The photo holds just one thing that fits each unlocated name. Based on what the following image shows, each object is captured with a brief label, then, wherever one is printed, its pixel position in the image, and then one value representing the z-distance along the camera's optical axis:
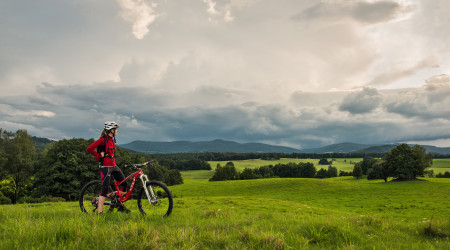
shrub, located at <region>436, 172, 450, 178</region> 122.03
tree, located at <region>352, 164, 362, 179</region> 112.88
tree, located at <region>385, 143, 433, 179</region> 78.06
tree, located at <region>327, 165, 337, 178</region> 140.38
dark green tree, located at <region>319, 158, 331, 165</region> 187.90
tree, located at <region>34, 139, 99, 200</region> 40.91
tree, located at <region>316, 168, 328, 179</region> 139.75
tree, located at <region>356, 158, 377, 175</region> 125.28
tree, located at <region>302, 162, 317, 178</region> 139.88
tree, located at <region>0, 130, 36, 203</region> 58.78
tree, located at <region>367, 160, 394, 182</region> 83.91
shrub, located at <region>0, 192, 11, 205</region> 45.78
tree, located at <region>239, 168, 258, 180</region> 115.44
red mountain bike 8.48
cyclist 8.73
